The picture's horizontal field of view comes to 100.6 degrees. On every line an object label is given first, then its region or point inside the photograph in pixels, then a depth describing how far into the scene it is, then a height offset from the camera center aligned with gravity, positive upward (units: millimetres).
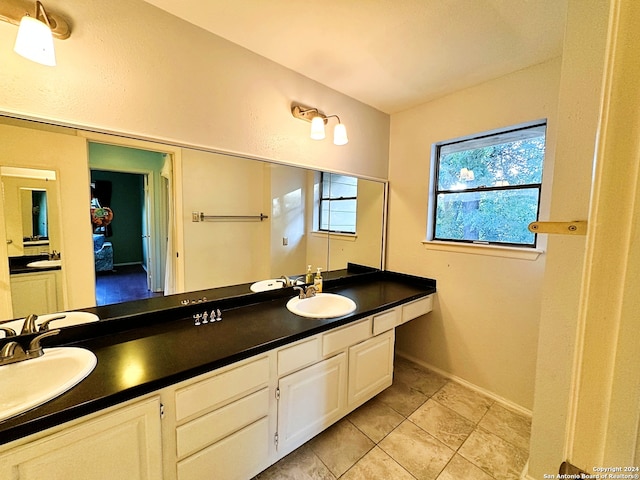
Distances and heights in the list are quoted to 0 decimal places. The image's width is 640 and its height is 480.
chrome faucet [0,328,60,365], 1040 -558
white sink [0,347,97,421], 967 -623
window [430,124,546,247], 1945 +318
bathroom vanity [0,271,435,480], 885 -744
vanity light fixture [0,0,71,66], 974 +692
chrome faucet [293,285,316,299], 1997 -540
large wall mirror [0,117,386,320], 1297 +48
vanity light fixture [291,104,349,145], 1875 +721
